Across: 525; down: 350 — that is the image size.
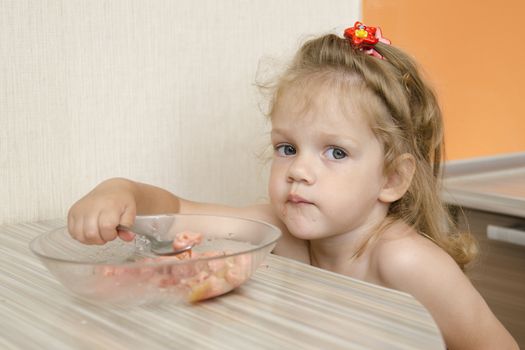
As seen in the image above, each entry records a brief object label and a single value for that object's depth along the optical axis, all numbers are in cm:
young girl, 93
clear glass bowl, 58
